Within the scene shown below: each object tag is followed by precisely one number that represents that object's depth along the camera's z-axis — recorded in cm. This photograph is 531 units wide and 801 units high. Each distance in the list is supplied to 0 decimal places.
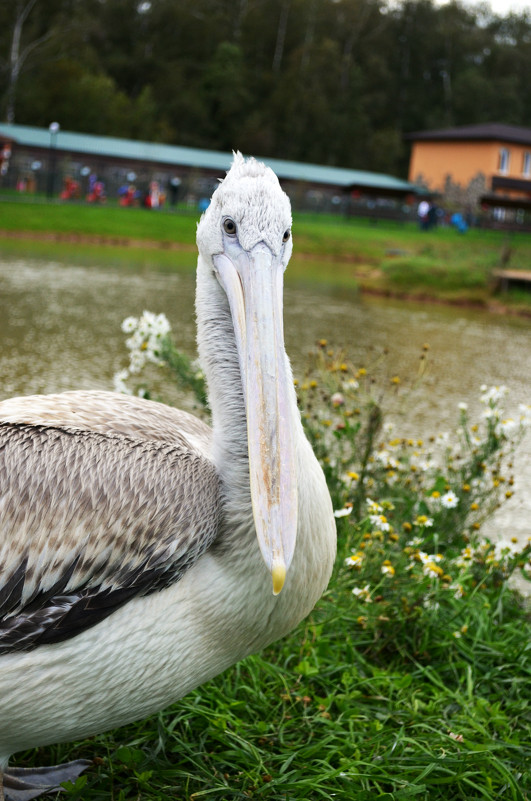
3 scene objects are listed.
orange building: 4391
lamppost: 2926
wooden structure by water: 1739
